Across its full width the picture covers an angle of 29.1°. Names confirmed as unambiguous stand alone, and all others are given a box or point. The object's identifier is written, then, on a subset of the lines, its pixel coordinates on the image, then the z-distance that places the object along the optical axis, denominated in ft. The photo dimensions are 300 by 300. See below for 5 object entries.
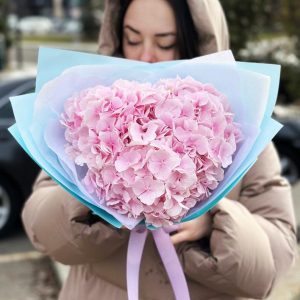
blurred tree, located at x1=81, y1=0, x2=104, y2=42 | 110.52
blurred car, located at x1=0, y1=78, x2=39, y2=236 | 15.80
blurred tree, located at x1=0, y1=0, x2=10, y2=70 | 61.27
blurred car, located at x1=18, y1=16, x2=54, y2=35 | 137.90
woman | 4.82
